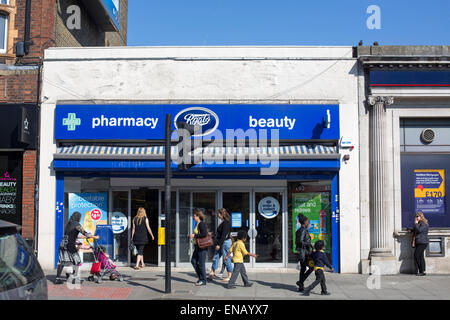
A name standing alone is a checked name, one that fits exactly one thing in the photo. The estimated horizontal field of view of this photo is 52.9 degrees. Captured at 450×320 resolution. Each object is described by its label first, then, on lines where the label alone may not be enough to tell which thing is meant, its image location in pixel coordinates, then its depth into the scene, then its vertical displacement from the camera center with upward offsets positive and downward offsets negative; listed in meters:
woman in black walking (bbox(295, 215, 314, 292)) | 9.98 -1.18
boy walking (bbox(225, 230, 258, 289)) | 10.14 -1.45
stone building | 12.49 +1.21
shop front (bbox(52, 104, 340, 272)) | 12.58 +0.62
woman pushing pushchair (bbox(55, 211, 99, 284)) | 10.23 -1.17
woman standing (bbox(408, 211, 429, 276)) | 12.04 -1.28
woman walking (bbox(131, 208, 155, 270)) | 12.38 -1.02
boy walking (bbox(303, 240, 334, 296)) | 9.48 -1.47
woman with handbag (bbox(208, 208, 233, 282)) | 11.25 -1.12
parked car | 3.96 -0.69
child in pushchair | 10.71 -1.74
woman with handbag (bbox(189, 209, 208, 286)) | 10.52 -1.47
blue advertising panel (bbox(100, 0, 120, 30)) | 16.94 +7.27
